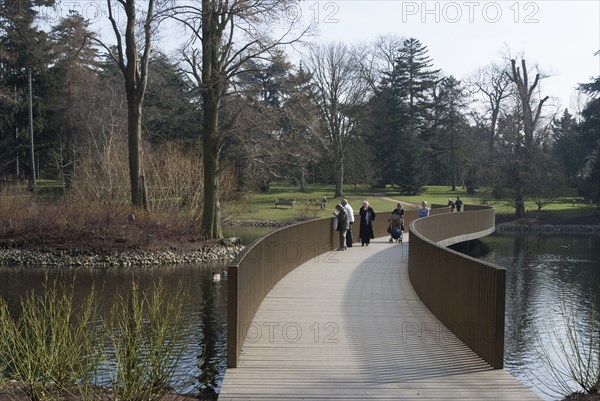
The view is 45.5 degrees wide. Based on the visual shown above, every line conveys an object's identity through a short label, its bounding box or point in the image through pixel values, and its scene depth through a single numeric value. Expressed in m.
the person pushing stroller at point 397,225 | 27.89
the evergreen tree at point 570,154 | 74.12
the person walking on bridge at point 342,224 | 23.80
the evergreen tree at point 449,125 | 81.38
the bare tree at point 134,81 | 30.27
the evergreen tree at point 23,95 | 49.38
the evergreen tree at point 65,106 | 52.71
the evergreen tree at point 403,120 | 71.38
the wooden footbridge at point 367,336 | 8.38
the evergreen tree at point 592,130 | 56.59
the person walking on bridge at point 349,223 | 24.14
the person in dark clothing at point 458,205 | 45.58
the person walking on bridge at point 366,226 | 26.34
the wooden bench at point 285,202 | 60.12
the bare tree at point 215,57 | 27.81
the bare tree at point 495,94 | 74.81
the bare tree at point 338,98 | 65.06
